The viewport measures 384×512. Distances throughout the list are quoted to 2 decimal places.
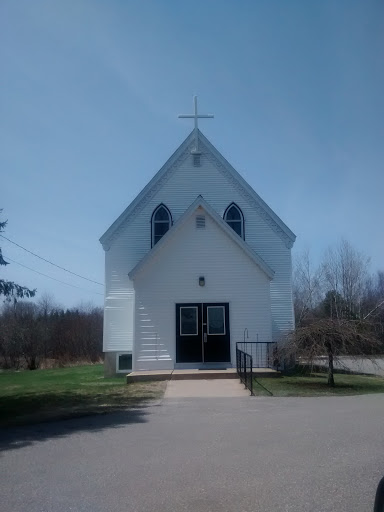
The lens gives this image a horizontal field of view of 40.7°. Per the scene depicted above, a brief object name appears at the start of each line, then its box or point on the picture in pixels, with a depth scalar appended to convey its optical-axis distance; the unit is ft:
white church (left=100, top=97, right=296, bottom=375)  62.08
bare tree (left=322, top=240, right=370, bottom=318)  165.17
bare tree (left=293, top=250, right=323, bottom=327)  163.53
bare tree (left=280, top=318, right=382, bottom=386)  47.32
